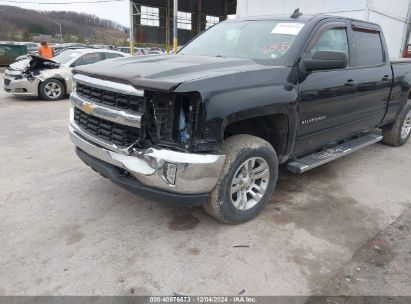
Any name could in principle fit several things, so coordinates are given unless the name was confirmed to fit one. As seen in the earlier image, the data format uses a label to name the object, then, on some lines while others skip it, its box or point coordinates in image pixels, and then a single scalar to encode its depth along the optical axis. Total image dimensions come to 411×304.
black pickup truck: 2.80
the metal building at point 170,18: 27.58
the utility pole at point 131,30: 20.95
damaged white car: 9.84
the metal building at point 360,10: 11.12
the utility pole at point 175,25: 16.52
